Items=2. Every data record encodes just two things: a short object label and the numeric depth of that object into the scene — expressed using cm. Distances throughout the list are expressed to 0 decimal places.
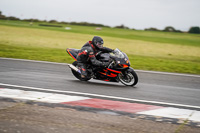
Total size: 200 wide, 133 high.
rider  1626
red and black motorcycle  1586
